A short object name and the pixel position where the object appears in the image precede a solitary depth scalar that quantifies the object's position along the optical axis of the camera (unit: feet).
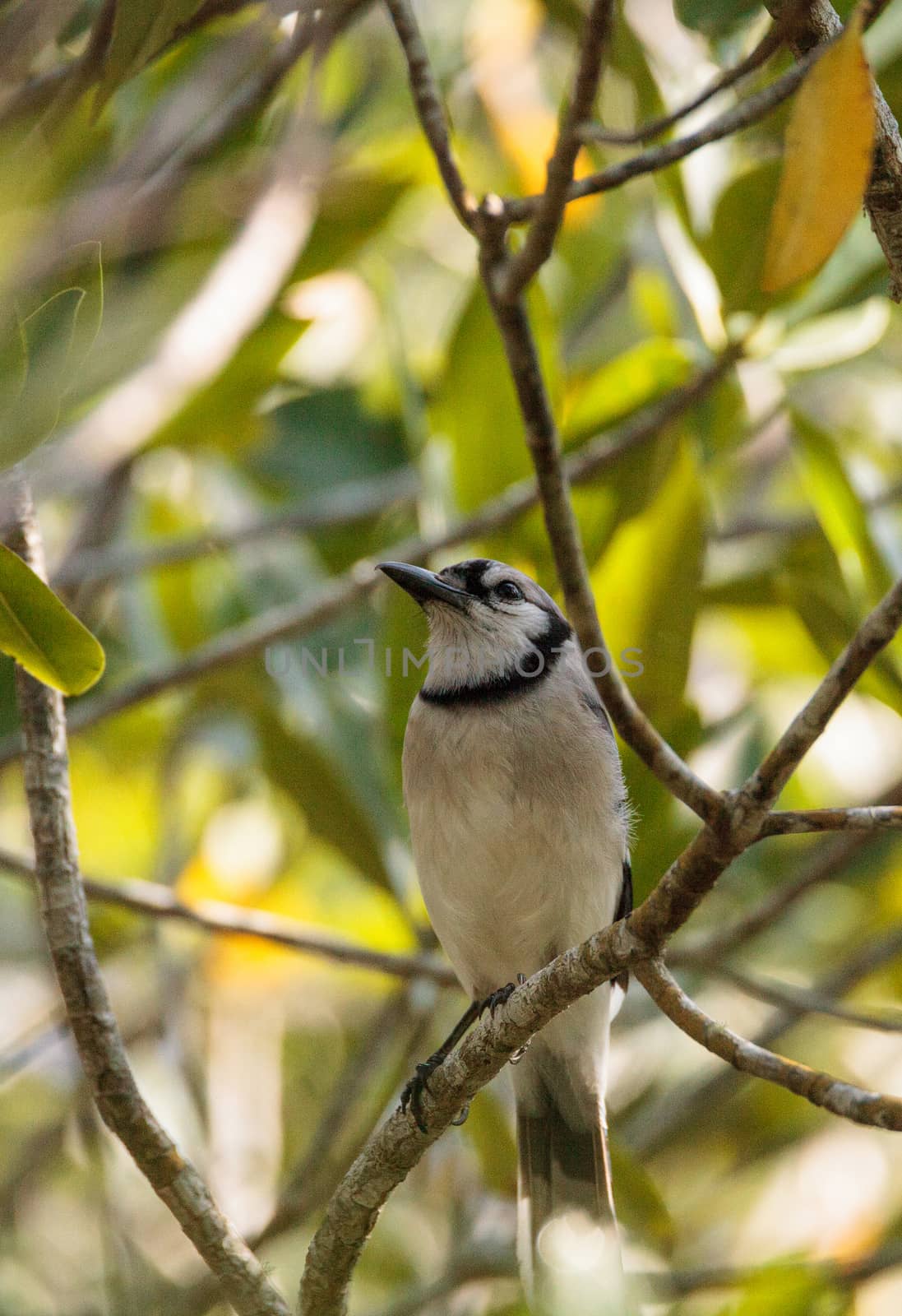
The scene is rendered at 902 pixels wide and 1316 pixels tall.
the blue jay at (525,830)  23.25
